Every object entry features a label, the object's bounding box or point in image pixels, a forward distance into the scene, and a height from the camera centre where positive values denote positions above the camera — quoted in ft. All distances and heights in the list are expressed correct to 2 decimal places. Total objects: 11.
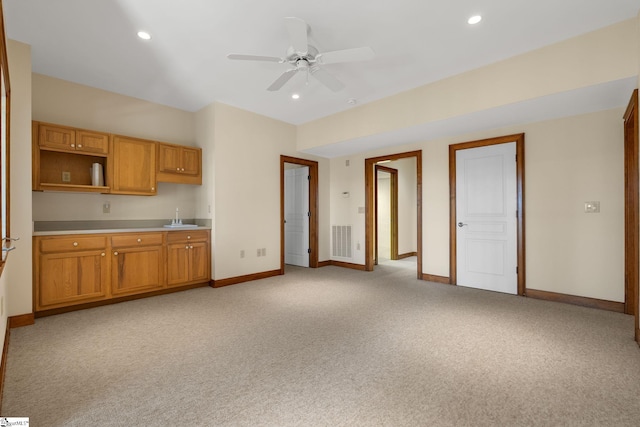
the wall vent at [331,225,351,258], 20.74 -1.79
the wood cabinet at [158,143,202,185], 14.49 +2.57
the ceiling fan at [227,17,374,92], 8.31 +4.91
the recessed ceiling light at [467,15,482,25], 8.81 +5.72
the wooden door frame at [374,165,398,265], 24.35 +0.30
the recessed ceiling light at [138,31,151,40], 9.57 +5.79
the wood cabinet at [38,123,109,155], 11.32 +3.02
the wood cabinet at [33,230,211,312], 10.61 -1.99
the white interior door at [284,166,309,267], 21.25 -0.09
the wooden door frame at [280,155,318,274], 20.74 +0.05
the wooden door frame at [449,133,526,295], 13.46 +1.01
